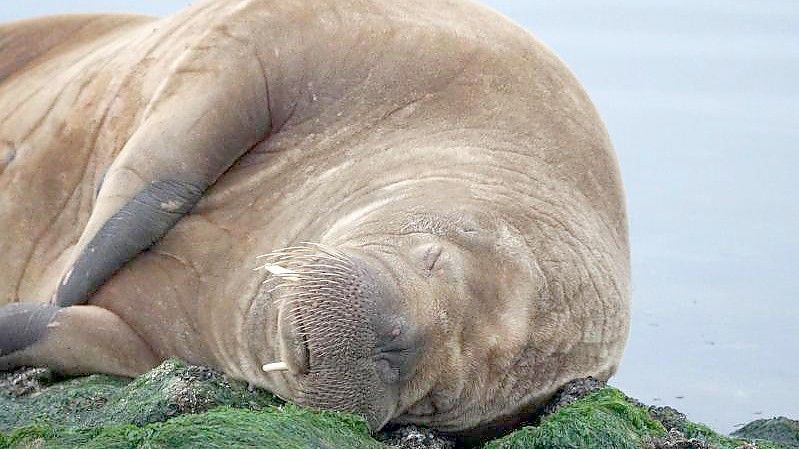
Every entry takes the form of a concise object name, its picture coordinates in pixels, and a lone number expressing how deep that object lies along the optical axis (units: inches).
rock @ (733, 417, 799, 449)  494.6
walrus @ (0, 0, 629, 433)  402.6
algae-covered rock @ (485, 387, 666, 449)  361.4
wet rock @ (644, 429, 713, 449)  377.4
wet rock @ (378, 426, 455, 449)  385.7
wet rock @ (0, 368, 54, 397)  420.8
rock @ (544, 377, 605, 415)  405.1
